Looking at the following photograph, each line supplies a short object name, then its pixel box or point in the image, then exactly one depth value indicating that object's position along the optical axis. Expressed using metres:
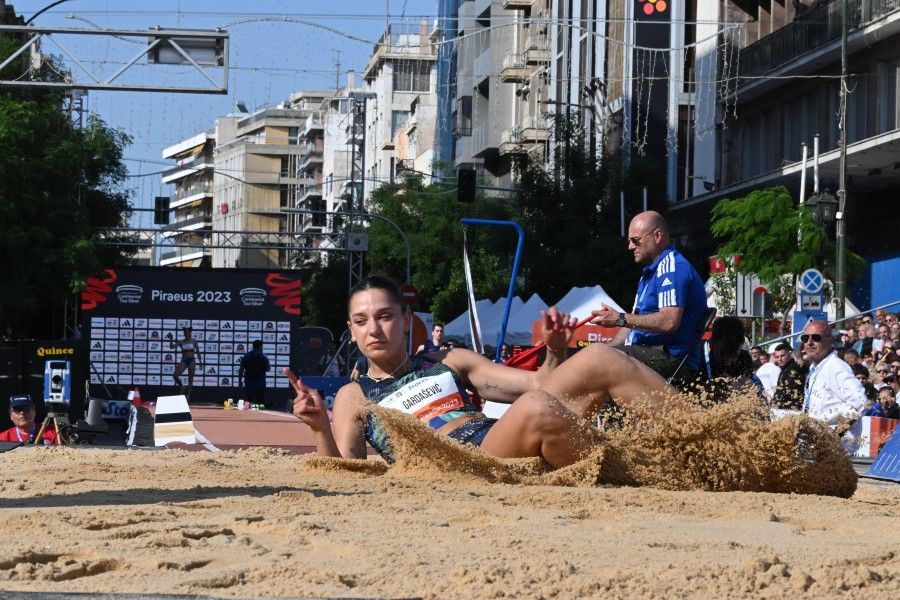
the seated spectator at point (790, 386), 13.43
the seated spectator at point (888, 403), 16.52
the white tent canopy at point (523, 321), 30.41
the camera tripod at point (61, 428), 14.55
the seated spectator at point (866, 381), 17.50
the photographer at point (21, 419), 13.62
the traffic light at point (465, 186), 40.47
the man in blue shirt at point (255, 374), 34.25
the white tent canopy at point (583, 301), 28.17
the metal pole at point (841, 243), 26.92
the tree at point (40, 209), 37.12
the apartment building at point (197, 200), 185.59
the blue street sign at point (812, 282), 20.75
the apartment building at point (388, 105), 114.75
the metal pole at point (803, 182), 34.70
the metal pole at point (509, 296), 17.90
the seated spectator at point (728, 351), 10.93
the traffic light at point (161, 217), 76.86
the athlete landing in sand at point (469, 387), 6.66
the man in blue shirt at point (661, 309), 8.36
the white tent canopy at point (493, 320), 32.09
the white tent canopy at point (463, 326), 33.47
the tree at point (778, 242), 30.09
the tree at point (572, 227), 45.97
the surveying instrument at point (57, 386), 19.64
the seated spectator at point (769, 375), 16.13
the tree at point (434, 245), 57.78
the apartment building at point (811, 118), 35.22
